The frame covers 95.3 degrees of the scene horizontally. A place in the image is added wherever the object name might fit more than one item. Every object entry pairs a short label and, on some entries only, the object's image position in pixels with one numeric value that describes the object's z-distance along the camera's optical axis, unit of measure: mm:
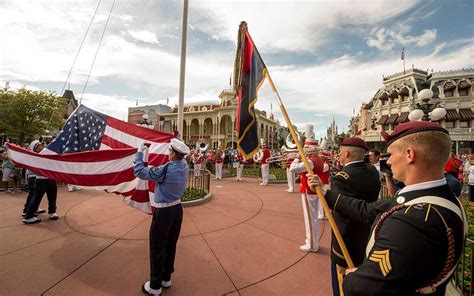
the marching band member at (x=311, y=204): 4480
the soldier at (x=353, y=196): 2523
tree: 22562
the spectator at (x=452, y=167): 6668
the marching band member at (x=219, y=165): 14695
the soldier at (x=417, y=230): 1021
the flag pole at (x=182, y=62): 6781
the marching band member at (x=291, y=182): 10359
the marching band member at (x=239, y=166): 14117
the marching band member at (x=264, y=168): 12484
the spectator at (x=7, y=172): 8797
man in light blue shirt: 3059
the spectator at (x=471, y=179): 9352
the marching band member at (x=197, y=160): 15553
